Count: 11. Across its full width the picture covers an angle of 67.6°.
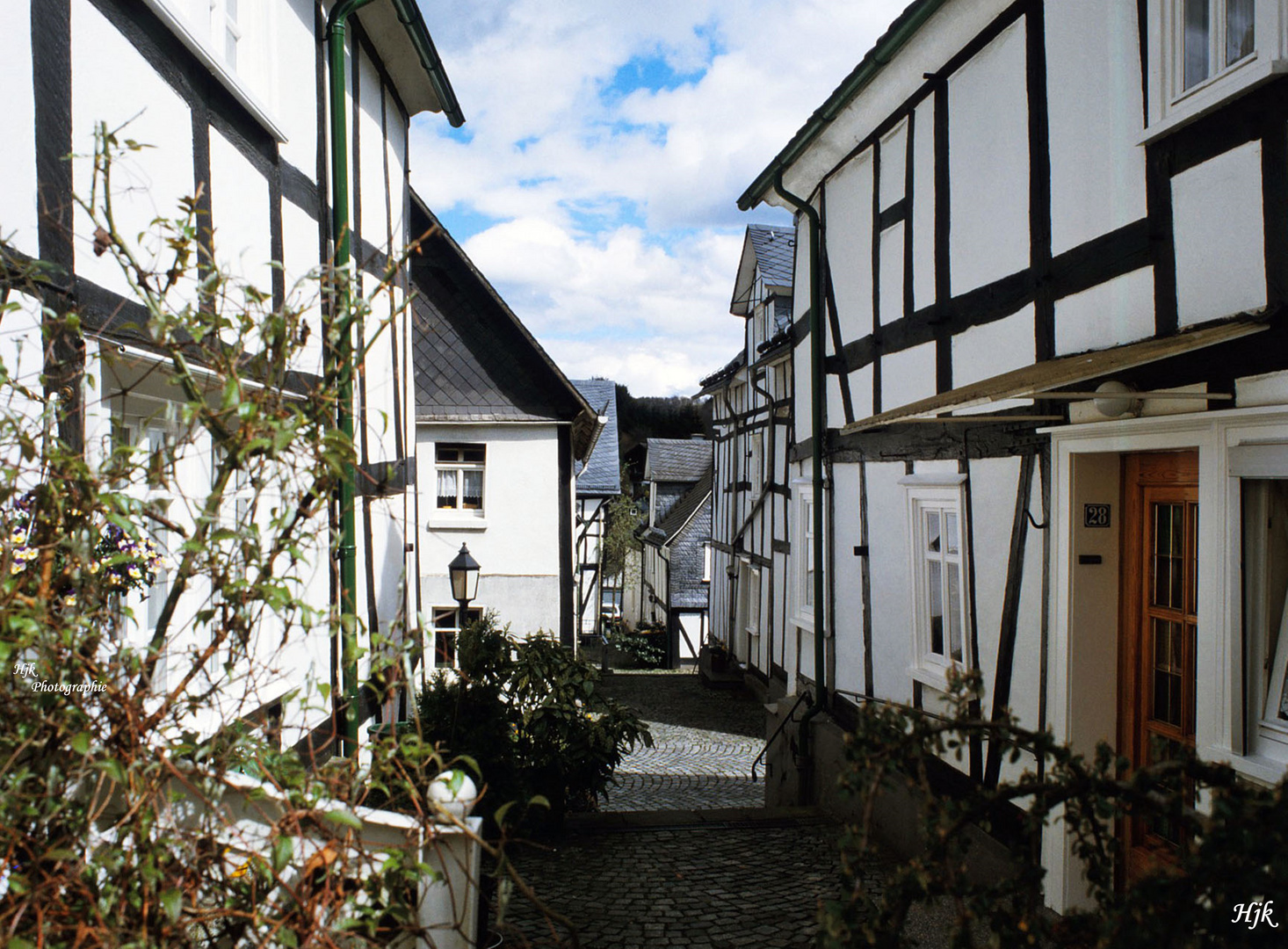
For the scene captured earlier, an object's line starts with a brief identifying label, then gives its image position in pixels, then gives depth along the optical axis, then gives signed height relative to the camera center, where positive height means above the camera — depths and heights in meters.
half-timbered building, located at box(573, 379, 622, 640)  23.30 -0.64
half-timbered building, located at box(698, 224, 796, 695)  16.31 -0.12
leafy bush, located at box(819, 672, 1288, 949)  1.77 -0.80
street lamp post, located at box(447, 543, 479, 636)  9.14 -1.09
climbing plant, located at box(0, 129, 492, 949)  2.12 -0.57
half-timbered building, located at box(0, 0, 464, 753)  3.26 +1.46
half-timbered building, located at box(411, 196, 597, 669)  13.04 -0.01
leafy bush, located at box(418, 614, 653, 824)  6.65 -1.85
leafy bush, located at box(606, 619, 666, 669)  25.59 -5.04
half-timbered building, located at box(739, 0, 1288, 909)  3.89 +0.43
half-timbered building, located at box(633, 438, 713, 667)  27.28 -2.50
